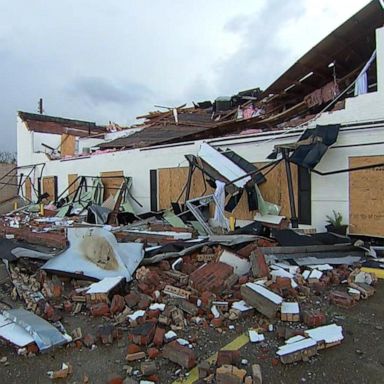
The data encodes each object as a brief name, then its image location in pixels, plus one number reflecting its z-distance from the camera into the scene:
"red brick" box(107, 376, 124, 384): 2.82
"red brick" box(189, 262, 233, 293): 4.77
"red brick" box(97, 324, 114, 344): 3.54
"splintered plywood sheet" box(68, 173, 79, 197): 17.11
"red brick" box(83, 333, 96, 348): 3.52
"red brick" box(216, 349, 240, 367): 2.98
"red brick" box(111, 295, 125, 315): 4.26
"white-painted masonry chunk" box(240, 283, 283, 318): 3.98
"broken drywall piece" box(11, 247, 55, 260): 6.21
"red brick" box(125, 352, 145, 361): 3.19
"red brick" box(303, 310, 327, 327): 3.79
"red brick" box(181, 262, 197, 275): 5.53
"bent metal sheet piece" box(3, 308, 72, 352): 3.44
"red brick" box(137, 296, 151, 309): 4.30
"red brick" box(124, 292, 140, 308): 4.36
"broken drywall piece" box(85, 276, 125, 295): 4.62
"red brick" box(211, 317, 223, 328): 3.88
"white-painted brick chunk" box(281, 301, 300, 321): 3.92
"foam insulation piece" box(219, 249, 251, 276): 5.55
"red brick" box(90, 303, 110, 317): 4.22
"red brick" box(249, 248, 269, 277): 5.18
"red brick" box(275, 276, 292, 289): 4.77
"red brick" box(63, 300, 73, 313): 4.43
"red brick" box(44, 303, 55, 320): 4.10
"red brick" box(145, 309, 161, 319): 3.97
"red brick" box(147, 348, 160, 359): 3.21
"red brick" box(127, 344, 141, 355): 3.27
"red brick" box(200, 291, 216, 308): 4.28
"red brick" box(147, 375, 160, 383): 2.88
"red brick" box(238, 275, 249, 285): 4.99
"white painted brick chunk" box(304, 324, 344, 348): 3.38
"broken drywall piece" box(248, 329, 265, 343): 3.51
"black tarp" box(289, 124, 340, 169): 7.85
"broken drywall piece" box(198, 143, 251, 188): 9.20
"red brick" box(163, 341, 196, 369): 3.05
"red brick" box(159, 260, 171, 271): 5.62
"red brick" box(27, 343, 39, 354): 3.36
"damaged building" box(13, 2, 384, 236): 7.96
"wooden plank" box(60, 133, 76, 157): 21.72
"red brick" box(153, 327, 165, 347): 3.43
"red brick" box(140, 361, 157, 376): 2.95
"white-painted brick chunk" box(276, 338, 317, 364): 3.08
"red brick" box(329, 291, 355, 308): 4.45
